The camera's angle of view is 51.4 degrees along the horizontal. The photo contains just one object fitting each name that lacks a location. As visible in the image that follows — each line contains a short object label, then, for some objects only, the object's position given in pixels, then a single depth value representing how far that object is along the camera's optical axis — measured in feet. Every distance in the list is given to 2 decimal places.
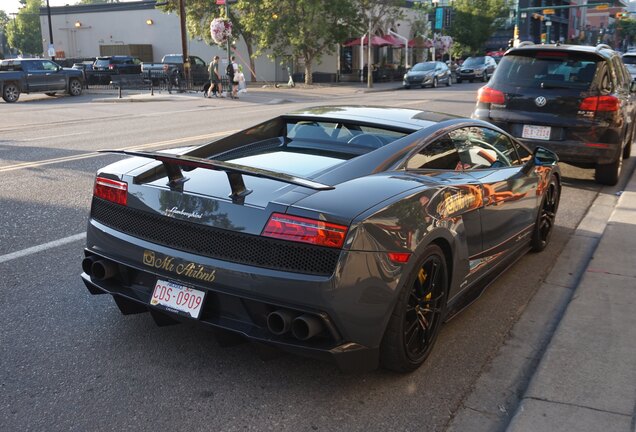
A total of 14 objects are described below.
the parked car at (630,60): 86.07
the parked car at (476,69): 143.54
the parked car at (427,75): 122.52
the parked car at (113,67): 124.26
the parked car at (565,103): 27.89
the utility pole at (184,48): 106.11
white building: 154.51
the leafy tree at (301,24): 118.32
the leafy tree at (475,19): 192.13
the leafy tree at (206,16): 130.96
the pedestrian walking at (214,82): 96.07
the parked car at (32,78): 89.30
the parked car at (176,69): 115.03
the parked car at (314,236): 10.35
